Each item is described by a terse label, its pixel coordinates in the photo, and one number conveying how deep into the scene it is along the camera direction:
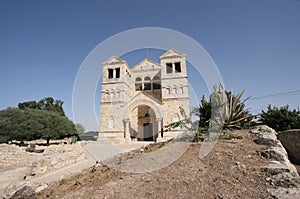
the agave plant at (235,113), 5.57
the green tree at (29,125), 19.23
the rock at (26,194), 2.95
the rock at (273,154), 3.20
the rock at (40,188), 3.50
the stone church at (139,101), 19.64
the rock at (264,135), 4.04
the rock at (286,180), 2.36
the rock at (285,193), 2.06
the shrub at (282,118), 8.64
